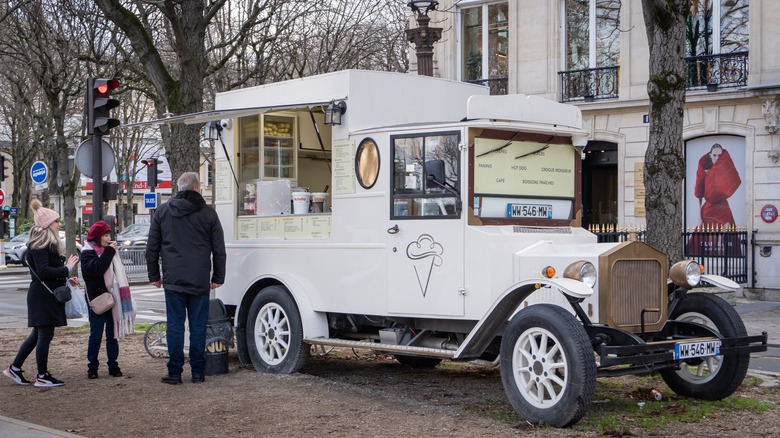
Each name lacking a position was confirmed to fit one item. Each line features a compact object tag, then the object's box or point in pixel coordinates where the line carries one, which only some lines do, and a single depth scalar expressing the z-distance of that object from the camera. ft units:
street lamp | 47.26
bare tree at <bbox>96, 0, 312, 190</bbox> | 42.47
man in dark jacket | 31.14
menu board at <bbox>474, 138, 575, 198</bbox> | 28.07
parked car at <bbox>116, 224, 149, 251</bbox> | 112.88
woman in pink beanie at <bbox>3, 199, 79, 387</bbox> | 30.68
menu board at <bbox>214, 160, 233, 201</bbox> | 36.11
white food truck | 24.34
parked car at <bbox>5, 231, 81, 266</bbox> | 130.31
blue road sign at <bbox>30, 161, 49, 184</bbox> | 83.56
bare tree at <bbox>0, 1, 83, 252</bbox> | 71.87
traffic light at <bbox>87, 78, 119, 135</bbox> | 36.70
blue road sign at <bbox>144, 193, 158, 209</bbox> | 96.18
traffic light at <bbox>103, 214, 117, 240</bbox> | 38.71
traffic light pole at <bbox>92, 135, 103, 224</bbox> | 36.70
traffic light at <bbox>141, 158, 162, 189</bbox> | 88.07
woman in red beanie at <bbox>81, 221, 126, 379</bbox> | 32.09
